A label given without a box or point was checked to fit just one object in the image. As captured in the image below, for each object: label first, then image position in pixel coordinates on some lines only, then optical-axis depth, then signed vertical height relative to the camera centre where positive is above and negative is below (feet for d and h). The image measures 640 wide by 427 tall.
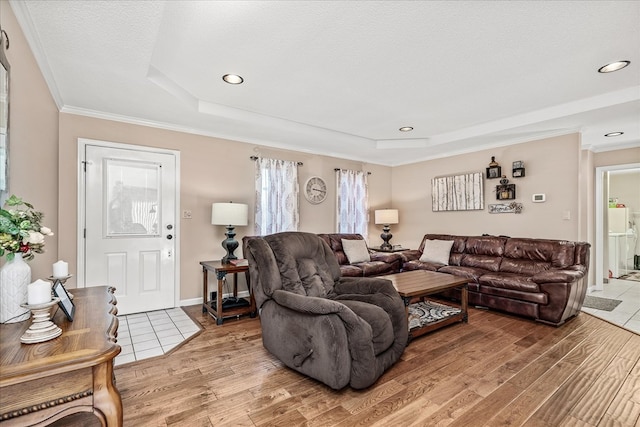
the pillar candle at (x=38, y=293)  3.96 -1.00
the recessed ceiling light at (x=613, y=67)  8.55 +4.17
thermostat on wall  14.25 +0.78
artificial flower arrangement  4.05 -0.23
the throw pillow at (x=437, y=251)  15.84 -1.91
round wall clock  17.06 +1.42
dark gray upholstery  6.68 -2.36
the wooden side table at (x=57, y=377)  3.30 -1.93
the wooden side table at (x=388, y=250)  18.23 -2.08
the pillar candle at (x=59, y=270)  6.24 -1.10
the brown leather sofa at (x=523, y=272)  11.01 -2.44
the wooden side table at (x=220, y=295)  11.07 -3.10
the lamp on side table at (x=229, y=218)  12.24 -0.11
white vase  4.25 -1.01
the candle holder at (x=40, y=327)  3.88 -1.45
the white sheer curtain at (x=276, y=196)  15.23 +0.96
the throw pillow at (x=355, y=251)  15.94 -1.88
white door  11.44 -0.37
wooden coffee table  9.76 -2.42
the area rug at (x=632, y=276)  19.75 -4.09
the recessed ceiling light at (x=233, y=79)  9.36 +4.20
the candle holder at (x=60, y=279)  6.10 -1.26
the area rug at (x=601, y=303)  13.42 -4.00
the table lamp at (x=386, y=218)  19.11 -0.19
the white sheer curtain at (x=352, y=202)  18.47 +0.79
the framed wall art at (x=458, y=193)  16.56 +1.26
